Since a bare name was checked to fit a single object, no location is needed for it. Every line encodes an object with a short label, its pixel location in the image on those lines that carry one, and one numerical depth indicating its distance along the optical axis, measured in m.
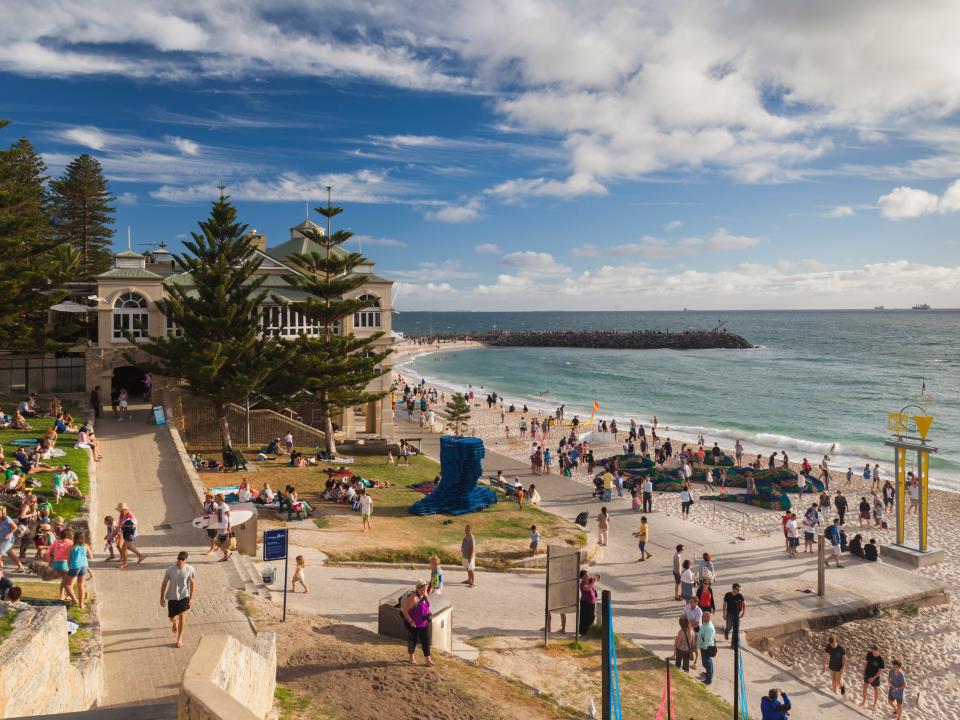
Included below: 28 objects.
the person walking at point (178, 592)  7.53
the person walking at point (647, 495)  19.39
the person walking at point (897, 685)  9.96
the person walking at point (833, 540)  15.30
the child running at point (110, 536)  10.15
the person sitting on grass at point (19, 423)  16.83
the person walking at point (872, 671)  10.23
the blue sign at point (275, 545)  9.40
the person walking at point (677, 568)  13.02
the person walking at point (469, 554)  12.09
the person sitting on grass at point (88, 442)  15.73
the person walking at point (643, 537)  15.12
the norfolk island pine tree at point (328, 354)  21.69
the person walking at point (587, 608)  10.25
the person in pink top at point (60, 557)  8.05
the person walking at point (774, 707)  8.03
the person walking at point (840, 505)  19.47
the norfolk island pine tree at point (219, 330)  19.86
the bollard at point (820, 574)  13.33
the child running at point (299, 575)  10.41
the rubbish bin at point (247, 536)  11.48
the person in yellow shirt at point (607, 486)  20.50
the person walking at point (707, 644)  9.90
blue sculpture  16.94
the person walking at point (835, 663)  10.37
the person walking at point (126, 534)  10.10
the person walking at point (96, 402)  20.39
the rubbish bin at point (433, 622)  8.33
